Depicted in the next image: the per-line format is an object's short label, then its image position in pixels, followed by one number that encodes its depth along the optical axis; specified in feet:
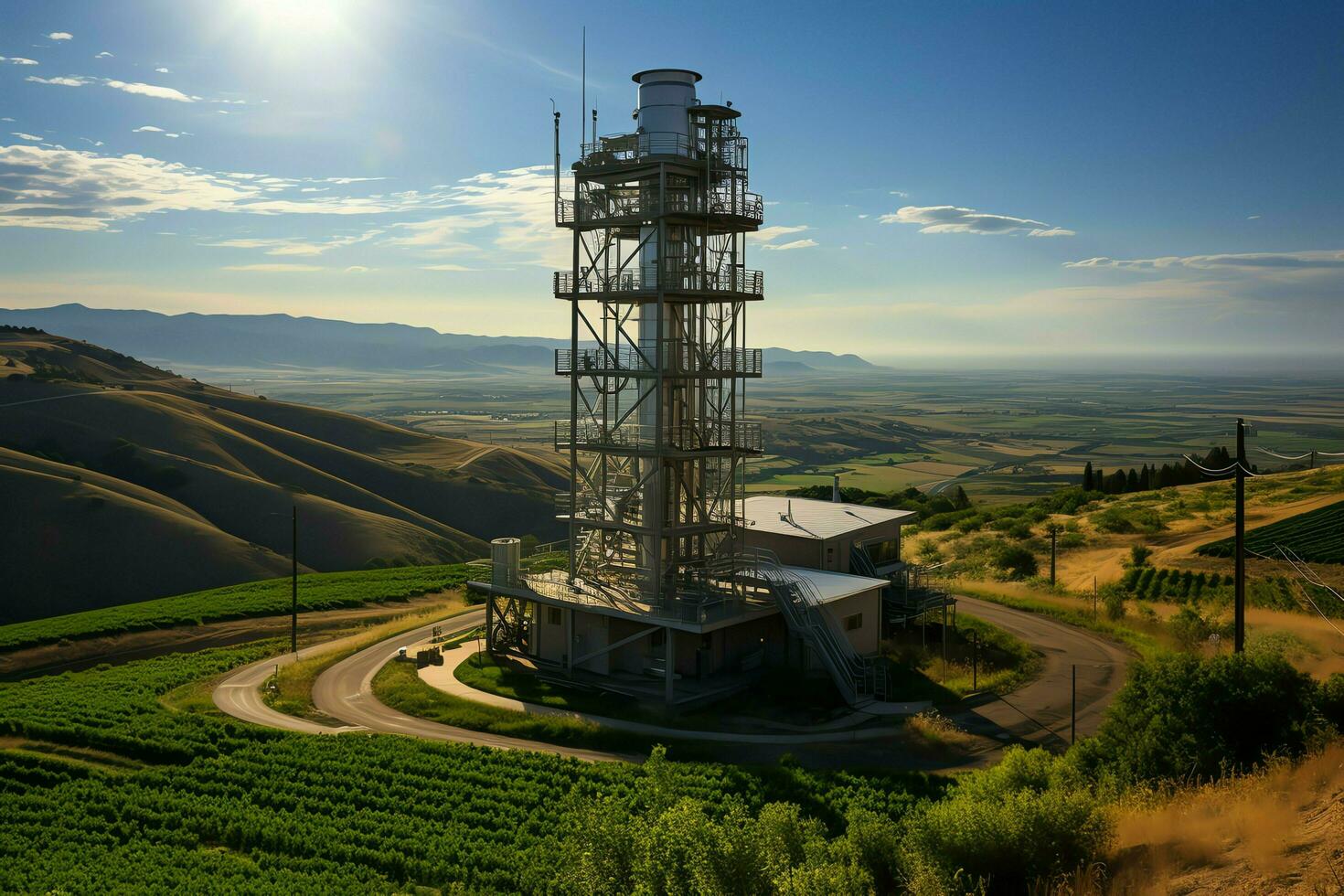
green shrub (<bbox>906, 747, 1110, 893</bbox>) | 52.21
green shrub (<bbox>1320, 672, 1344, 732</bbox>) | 66.39
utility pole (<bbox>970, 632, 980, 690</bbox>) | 114.11
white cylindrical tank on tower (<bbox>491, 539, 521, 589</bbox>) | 130.62
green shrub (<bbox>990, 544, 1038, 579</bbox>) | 194.18
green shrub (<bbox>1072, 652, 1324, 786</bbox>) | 64.64
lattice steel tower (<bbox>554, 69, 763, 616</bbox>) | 121.49
